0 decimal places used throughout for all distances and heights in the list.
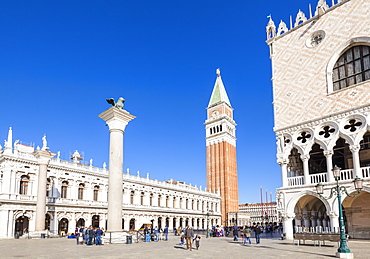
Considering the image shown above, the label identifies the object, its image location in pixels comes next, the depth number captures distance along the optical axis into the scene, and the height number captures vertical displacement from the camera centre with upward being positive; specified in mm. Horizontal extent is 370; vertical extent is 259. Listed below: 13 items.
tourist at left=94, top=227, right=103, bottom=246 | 19484 -2597
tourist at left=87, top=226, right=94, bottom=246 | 19972 -2831
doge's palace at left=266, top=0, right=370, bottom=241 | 22922 +6414
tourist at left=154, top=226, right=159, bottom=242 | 24844 -3280
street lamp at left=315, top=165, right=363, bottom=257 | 13319 -1352
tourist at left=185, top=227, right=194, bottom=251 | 17308 -2228
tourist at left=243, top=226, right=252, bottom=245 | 21500 -2677
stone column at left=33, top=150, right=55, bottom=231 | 30266 +651
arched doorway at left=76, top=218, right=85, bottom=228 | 42750 -3900
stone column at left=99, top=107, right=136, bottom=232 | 19188 +2053
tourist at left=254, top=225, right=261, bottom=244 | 22000 -2830
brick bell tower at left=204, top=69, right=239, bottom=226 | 77812 +10093
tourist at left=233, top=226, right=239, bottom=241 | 26300 -3400
